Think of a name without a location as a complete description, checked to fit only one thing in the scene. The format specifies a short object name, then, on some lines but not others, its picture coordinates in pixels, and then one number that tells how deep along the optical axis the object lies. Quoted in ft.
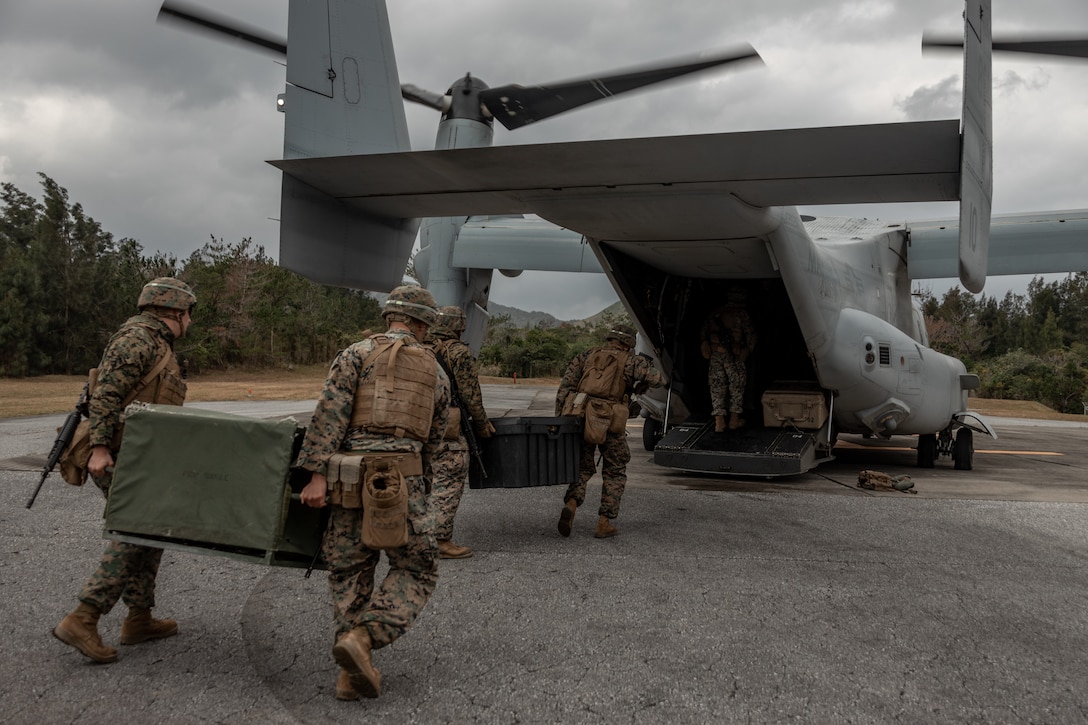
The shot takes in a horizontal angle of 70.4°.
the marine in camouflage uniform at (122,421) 10.90
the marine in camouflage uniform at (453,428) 16.94
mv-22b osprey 16.30
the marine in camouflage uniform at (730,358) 30.04
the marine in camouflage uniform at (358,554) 10.06
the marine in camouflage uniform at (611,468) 19.49
